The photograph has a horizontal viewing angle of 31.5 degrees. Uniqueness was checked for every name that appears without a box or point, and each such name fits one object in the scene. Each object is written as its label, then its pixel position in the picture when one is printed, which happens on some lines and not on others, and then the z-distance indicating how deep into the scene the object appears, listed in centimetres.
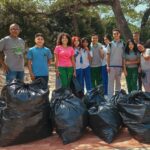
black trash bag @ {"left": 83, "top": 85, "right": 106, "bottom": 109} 391
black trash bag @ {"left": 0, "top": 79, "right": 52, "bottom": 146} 353
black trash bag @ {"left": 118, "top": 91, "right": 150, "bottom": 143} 349
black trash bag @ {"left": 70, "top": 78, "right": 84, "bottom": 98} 460
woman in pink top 480
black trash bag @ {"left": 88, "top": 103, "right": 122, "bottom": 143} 359
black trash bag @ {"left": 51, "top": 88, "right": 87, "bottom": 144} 357
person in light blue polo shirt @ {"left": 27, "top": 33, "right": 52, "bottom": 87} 457
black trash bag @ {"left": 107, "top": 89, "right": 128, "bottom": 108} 377
